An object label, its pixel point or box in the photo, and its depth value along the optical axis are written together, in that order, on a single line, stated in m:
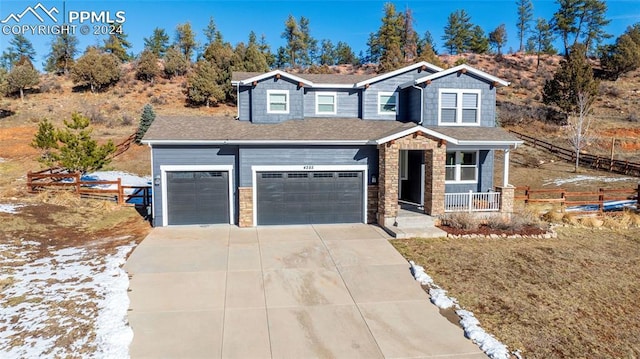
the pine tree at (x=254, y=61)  45.41
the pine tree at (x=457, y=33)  74.12
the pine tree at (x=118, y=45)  62.31
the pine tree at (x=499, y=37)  74.06
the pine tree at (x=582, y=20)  58.81
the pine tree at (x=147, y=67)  51.22
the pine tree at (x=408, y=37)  64.75
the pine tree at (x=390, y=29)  62.38
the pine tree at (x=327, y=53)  77.31
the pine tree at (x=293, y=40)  66.88
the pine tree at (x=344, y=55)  75.50
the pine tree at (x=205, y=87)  43.75
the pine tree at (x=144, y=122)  33.38
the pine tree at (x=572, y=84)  38.06
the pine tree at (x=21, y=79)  44.94
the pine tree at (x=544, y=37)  70.62
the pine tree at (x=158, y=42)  69.00
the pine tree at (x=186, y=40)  63.00
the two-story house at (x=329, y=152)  15.20
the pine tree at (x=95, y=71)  47.16
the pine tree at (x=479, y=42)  72.62
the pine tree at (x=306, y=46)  68.56
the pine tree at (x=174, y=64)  53.88
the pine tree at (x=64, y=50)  58.97
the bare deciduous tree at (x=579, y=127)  30.55
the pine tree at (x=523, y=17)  73.81
